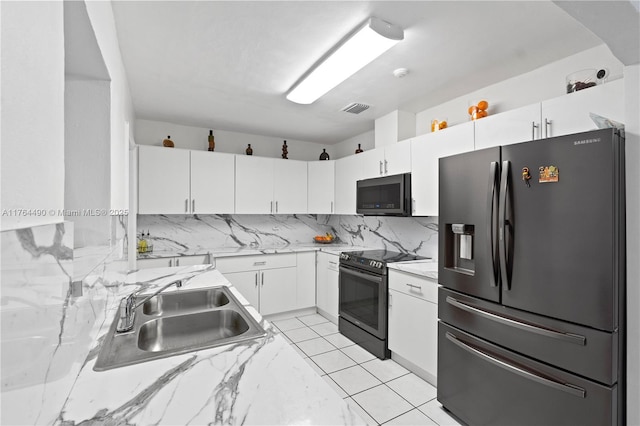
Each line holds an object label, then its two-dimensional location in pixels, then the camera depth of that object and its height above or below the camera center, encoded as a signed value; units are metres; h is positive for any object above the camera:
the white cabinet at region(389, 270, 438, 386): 2.42 -0.90
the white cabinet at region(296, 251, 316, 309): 4.08 -0.88
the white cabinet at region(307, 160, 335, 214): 4.38 +0.38
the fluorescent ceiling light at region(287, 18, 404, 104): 1.83 +1.06
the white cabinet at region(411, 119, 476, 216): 2.54 +0.51
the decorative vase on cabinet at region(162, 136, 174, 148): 3.74 +0.84
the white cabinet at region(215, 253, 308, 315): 3.70 -0.83
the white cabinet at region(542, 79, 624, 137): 1.71 +0.62
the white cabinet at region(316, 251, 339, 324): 3.79 -0.91
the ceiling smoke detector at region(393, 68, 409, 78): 2.40 +1.10
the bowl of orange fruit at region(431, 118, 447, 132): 2.83 +0.82
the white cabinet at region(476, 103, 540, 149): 2.06 +0.61
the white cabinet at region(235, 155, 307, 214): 4.06 +0.37
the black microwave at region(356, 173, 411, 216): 3.06 +0.18
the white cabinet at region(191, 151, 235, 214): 3.77 +0.38
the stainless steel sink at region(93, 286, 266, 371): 1.06 -0.50
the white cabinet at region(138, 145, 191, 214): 3.47 +0.37
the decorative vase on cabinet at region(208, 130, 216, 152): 4.01 +0.89
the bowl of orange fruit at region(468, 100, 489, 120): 2.53 +0.85
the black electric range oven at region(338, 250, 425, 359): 2.89 -0.86
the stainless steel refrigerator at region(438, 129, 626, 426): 1.38 -0.37
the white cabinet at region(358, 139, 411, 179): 3.13 +0.58
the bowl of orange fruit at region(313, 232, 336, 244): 4.64 -0.39
